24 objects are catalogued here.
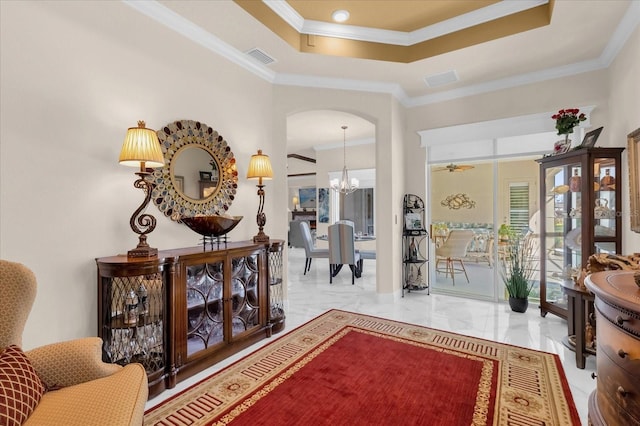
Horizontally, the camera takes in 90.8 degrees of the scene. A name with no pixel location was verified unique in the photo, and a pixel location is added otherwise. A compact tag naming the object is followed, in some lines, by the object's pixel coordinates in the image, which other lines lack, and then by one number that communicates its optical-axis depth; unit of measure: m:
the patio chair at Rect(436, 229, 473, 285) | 4.66
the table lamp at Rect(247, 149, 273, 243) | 3.20
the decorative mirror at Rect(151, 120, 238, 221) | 2.68
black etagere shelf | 4.69
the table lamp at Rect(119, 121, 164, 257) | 2.11
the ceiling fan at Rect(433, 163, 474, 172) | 4.57
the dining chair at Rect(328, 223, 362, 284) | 5.49
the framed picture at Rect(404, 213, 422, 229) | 4.68
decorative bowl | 2.64
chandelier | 6.91
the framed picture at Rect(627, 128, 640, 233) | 2.42
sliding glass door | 4.20
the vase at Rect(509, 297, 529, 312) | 3.84
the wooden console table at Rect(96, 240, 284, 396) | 2.12
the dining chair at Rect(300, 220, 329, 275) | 6.15
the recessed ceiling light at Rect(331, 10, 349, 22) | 3.12
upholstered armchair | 1.18
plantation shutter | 4.18
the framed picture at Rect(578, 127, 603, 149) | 3.10
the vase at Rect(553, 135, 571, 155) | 3.32
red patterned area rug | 1.89
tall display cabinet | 3.01
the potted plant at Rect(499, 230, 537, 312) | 3.85
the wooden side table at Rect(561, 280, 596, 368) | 2.42
